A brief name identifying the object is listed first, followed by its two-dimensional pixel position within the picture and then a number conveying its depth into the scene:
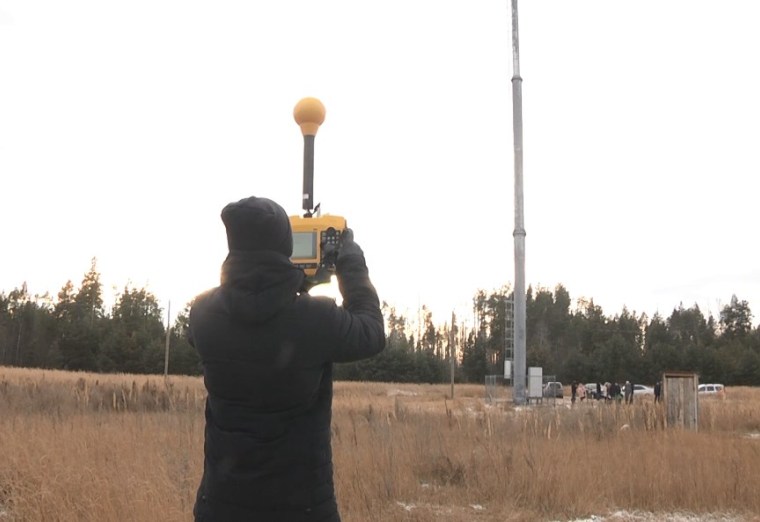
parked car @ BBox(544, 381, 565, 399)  35.73
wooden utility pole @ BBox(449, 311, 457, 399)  45.87
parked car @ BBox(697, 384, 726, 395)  41.37
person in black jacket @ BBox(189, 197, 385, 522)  2.10
